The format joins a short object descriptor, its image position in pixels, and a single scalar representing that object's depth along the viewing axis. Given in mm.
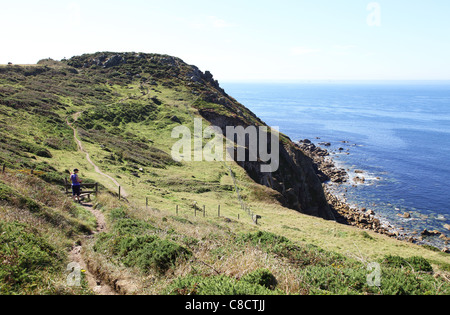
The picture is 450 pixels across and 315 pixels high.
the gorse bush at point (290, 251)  11930
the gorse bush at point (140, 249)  9312
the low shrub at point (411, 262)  14287
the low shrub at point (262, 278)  7562
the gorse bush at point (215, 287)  6738
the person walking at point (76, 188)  19984
